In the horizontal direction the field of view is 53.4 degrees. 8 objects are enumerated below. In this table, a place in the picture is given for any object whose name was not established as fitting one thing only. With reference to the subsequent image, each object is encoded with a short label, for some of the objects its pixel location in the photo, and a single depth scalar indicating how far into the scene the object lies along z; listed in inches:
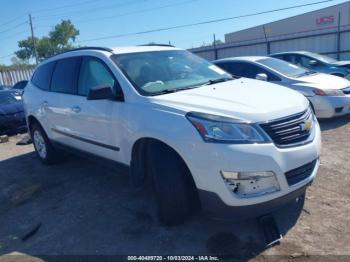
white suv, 116.5
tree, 2629.4
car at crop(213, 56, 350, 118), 272.8
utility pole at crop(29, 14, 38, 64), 1816.9
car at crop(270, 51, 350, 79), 399.9
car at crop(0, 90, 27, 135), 372.8
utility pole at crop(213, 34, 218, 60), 795.3
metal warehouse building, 608.4
